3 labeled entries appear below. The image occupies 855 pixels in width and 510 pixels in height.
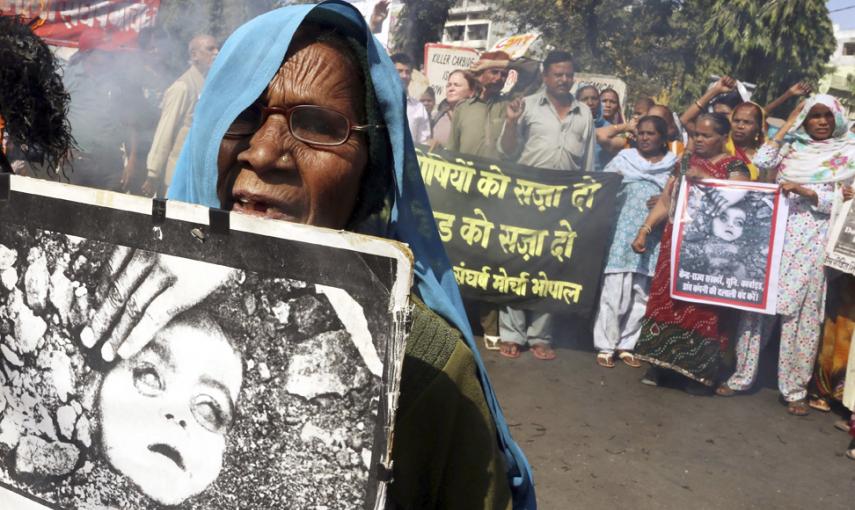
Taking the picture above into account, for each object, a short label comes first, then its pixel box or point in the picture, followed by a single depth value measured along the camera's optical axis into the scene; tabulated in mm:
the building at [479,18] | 11406
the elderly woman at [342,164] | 1132
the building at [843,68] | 13688
